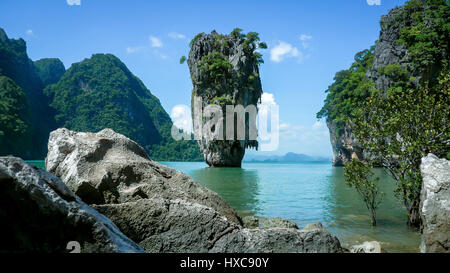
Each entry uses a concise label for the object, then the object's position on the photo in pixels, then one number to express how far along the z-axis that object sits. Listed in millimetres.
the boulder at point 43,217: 1883
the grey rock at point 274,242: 3174
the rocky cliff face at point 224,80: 37250
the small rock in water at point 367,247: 5129
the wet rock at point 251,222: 6777
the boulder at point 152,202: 3277
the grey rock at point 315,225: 6547
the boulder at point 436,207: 4504
